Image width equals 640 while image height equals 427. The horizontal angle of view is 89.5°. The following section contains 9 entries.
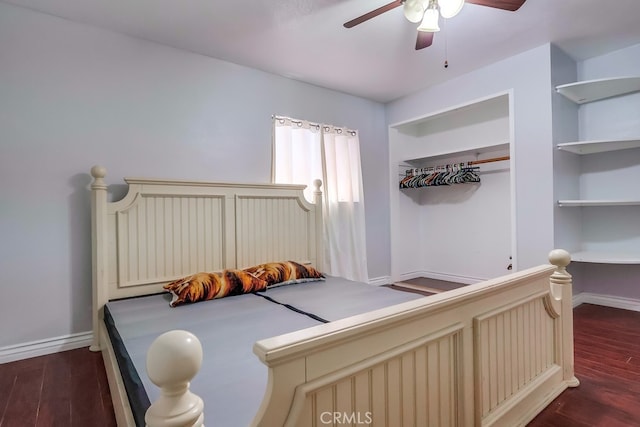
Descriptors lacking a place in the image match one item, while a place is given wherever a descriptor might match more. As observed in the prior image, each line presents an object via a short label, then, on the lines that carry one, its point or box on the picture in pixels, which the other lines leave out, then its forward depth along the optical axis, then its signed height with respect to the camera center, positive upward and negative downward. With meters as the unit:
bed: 0.74 -0.46
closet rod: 3.60 +0.61
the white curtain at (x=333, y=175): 3.29 +0.44
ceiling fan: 1.74 +1.17
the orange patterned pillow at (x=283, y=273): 2.52 -0.46
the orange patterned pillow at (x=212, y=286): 2.12 -0.48
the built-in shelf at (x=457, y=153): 3.66 +0.75
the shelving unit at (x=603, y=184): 2.73 +0.29
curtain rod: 3.27 +0.99
